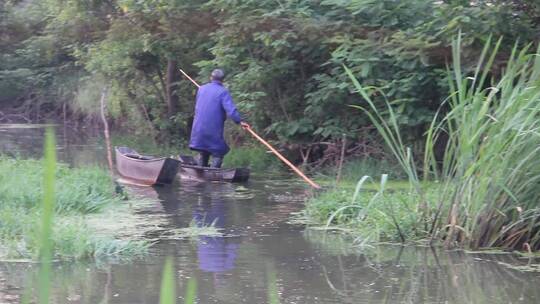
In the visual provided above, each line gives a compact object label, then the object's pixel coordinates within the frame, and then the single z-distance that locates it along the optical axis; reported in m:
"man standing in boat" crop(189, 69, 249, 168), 30.16
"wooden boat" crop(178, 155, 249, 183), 29.72
